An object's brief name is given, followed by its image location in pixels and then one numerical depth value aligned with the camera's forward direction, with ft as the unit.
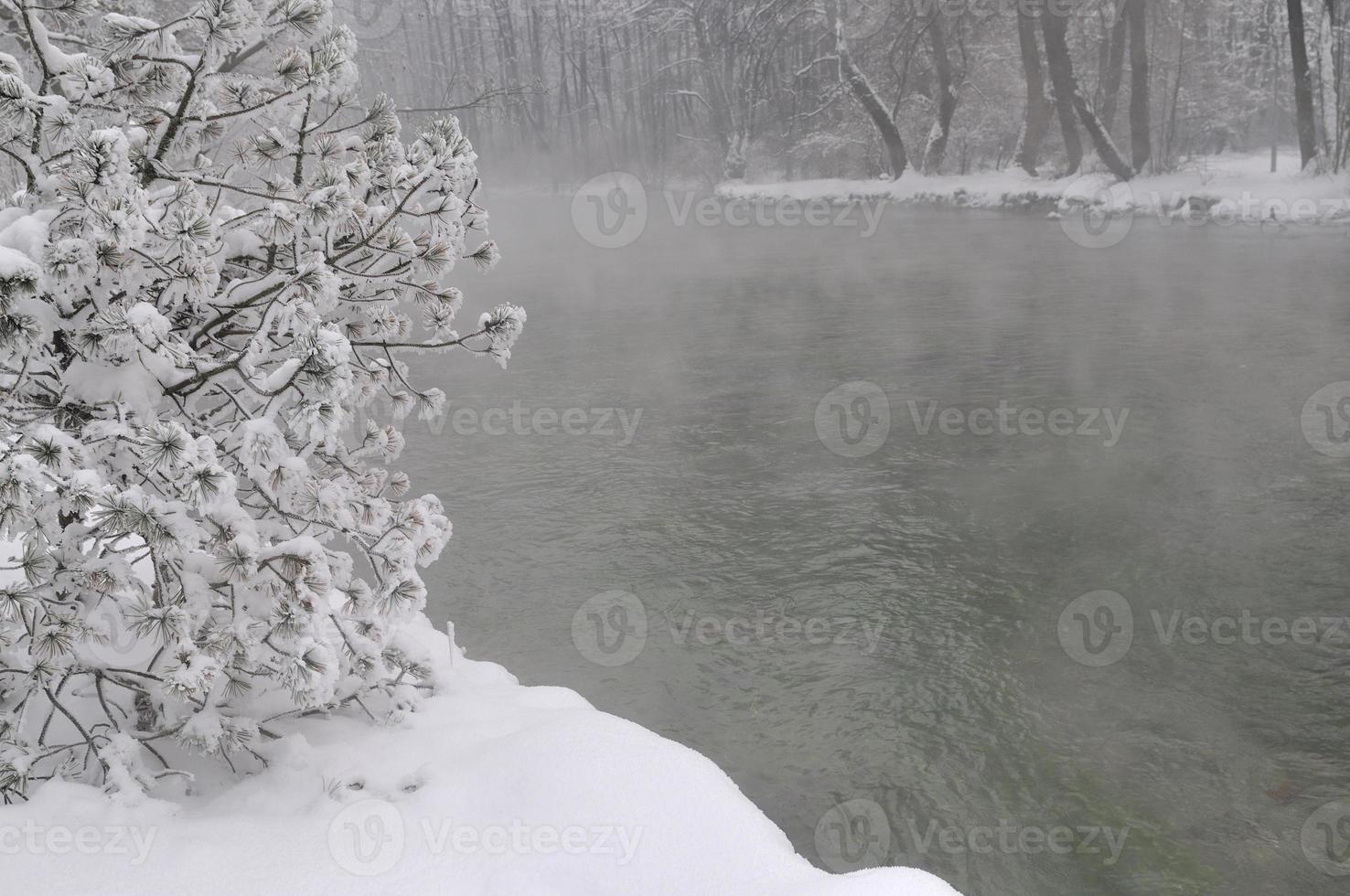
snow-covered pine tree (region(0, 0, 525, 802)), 10.14
